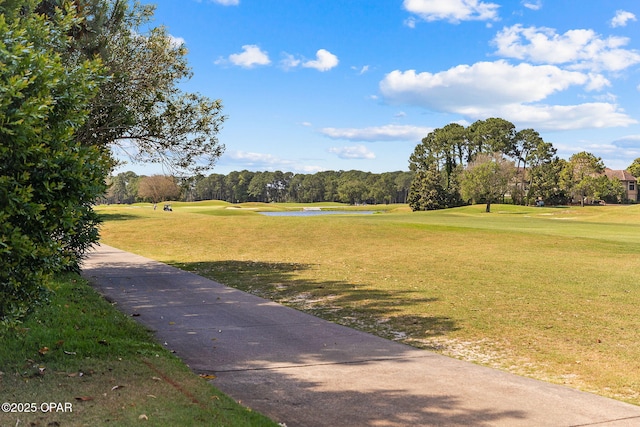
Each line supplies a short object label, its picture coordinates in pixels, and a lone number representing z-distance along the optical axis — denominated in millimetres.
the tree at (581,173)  100069
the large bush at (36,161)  4684
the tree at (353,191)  158125
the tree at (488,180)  84562
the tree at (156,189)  113938
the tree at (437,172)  94300
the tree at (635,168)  137000
